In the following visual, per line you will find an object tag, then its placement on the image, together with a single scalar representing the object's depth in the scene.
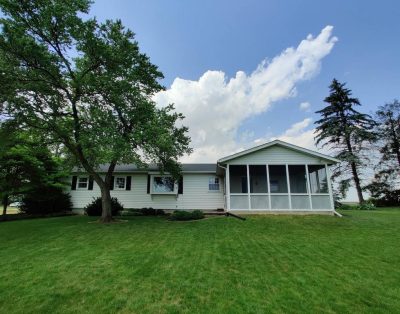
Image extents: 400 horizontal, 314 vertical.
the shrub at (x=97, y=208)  15.57
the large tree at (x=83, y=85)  10.21
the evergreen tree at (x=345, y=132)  25.08
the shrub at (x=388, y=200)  25.22
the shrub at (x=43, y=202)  16.34
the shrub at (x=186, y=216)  13.30
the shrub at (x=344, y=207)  21.25
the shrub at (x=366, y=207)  20.81
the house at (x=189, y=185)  17.41
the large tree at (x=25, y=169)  13.77
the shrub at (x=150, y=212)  16.53
